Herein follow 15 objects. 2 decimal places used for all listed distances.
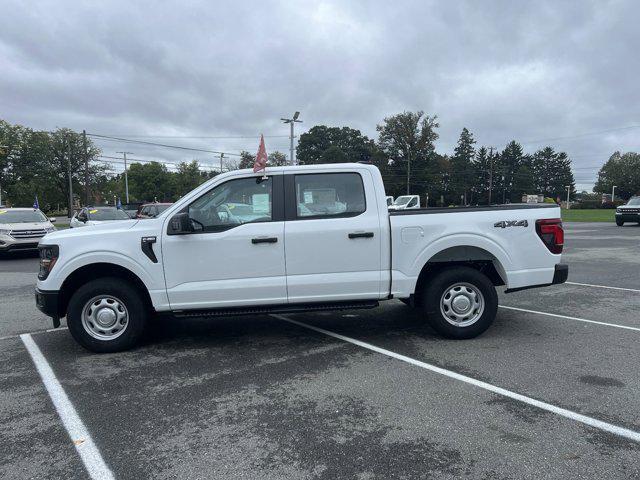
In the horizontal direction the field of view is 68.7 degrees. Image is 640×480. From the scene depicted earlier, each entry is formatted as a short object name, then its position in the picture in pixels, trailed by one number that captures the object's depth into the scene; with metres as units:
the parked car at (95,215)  17.70
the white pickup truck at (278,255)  5.11
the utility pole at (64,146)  60.40
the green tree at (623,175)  114.93
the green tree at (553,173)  119.93
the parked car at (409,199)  41.97
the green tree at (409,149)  83.88
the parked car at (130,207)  36.97
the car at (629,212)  26.17
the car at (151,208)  17.48
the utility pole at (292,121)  29.27
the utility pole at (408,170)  79.50
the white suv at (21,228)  14.42
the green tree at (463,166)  96.38
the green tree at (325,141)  100.68
